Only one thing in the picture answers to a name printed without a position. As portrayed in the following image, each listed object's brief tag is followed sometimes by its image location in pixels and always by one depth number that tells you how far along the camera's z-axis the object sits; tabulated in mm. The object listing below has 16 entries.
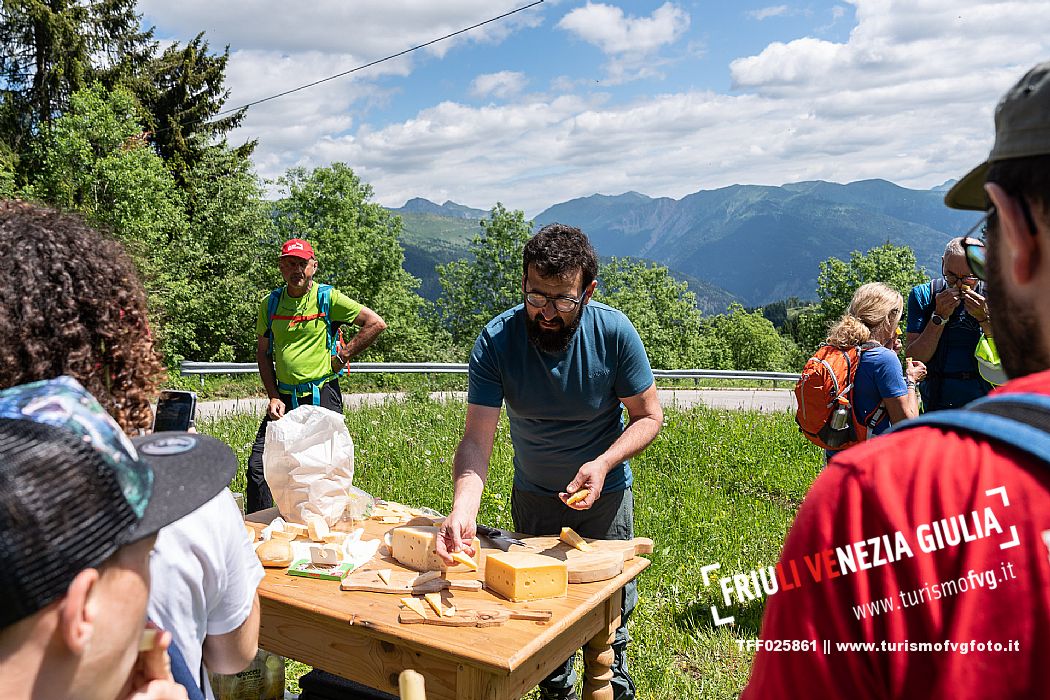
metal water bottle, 4410
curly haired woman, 1513
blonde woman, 4258
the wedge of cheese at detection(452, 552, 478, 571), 2895
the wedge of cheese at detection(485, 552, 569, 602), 2691
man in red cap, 6008
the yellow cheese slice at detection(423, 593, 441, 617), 2607
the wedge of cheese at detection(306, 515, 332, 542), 3246
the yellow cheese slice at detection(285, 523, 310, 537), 3312
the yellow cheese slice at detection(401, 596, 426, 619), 2582
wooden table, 2408
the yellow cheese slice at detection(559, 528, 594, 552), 3061
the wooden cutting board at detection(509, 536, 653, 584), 2854
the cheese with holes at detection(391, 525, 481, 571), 2941
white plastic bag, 3471
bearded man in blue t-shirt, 3432
